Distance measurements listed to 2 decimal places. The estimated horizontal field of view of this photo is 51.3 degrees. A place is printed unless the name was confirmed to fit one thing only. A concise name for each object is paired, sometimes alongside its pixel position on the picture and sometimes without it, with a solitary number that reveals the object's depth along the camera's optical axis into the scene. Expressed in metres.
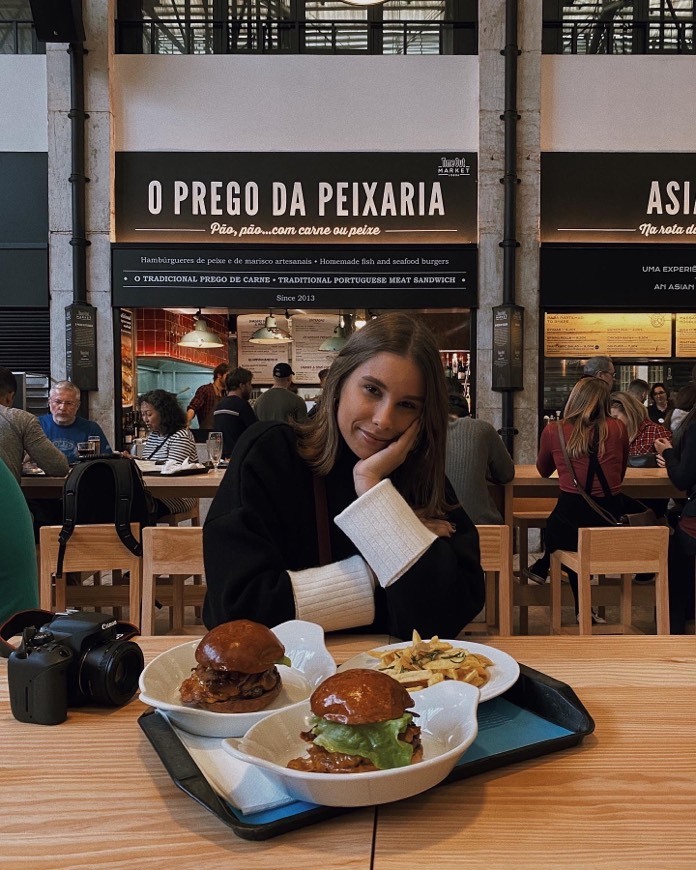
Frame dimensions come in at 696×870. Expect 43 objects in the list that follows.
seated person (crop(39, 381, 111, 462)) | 5.64
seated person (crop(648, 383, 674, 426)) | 7.95
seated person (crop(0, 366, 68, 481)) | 4.64
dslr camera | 1.14
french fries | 1.18
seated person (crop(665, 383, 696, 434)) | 5.32
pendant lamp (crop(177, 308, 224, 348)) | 8.51
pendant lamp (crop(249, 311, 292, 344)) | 8.68
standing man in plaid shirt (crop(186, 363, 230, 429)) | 8.62
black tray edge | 0.82
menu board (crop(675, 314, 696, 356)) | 8.23
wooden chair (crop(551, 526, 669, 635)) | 2.60
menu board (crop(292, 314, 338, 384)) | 9.48
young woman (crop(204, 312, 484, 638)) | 1.54
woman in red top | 4.21
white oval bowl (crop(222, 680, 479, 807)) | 0.81
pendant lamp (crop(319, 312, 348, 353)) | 9.10
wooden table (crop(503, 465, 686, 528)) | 4.67
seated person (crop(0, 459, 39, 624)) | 2.00
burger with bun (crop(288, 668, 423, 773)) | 0.85
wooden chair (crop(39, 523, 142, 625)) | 2.66
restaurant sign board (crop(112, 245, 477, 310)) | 7.37
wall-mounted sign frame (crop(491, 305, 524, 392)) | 7.16
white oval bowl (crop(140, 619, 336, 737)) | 1.03
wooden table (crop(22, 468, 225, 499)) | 4.55
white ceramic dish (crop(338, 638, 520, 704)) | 1.13
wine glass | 5.07
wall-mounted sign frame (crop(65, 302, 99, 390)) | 7.08
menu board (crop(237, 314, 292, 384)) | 9.51
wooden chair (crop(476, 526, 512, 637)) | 2.32
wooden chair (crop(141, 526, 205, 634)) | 2.39
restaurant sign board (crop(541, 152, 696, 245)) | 7.35
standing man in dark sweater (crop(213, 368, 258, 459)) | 6.88
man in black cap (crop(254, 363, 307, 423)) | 7.05
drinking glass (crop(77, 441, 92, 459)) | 4.52
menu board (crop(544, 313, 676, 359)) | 8.02
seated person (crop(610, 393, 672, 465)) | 5.55
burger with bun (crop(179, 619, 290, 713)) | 1.06
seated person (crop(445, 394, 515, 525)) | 4.36
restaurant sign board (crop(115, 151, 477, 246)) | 7.36
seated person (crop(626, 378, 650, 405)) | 6.78
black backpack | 3.84
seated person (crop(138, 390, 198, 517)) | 5.48
